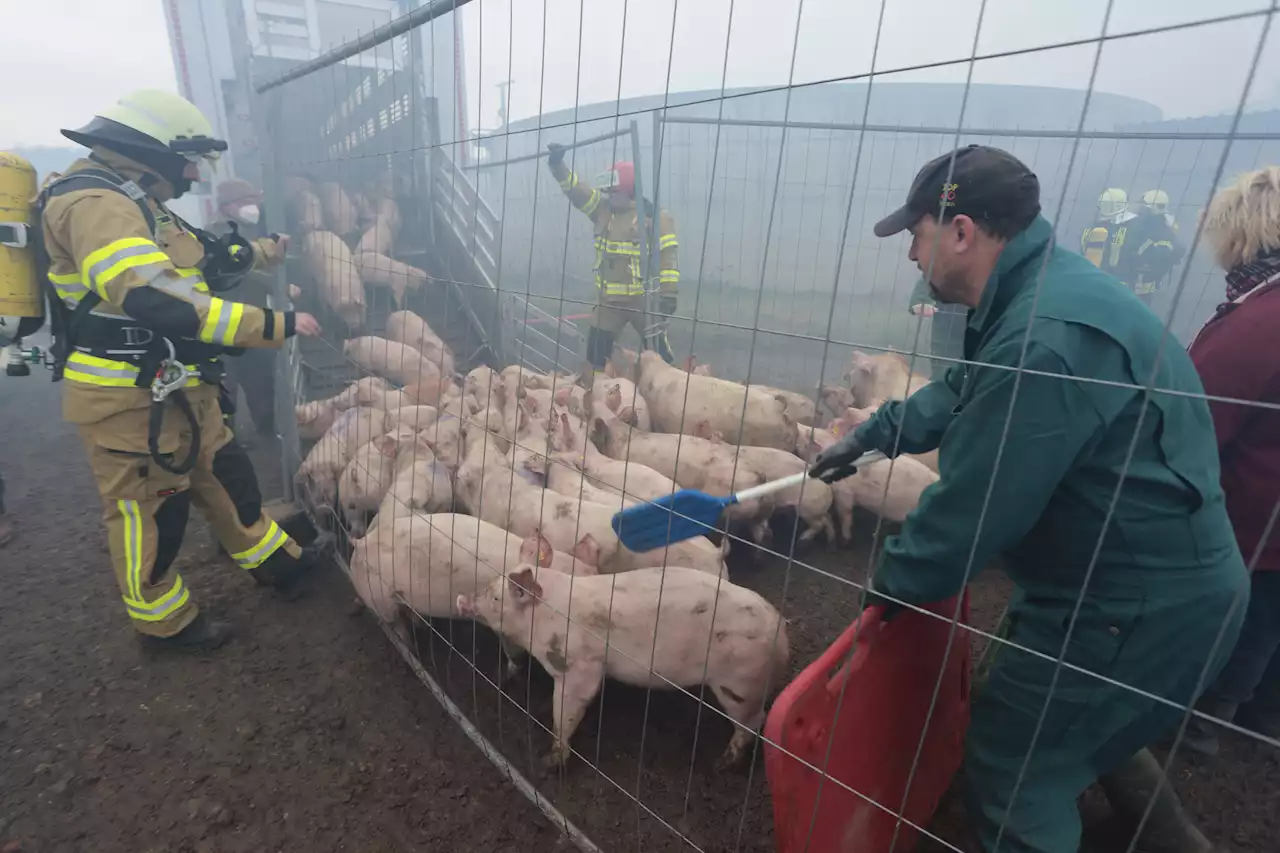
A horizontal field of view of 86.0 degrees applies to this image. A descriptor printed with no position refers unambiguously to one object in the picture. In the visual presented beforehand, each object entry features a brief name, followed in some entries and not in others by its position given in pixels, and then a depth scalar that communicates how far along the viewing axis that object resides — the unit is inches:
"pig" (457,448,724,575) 141.4
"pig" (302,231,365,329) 225.5
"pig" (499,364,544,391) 214.5
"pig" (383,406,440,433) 200.1
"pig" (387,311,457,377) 255.1
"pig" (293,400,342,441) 237.5
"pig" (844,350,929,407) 233.0
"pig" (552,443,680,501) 159.3
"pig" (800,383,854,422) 231.6
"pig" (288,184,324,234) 243.4
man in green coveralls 63.8
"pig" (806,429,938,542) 173.8
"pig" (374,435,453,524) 170.1
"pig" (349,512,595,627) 139.1
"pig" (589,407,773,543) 169.8
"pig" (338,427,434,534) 176.6
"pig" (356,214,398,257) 203.9
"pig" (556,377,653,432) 199.8
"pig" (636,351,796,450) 200.7
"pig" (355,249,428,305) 202.1
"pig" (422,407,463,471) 190.2
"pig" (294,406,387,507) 197.2
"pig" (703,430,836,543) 179.9
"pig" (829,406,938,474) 188.7
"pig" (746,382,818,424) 208.1
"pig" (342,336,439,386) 236.7
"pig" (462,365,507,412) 204.1
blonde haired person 96.7
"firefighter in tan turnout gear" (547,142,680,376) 254.8
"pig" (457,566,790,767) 113.2
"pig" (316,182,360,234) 212.1
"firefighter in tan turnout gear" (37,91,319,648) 126.9
